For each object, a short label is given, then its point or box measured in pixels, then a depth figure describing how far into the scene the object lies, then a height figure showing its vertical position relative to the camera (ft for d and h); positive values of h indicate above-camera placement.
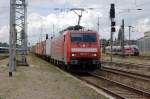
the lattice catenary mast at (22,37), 81.46 +3.28
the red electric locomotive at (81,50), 61.87 -0.34
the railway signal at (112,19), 86.25 +9.30
